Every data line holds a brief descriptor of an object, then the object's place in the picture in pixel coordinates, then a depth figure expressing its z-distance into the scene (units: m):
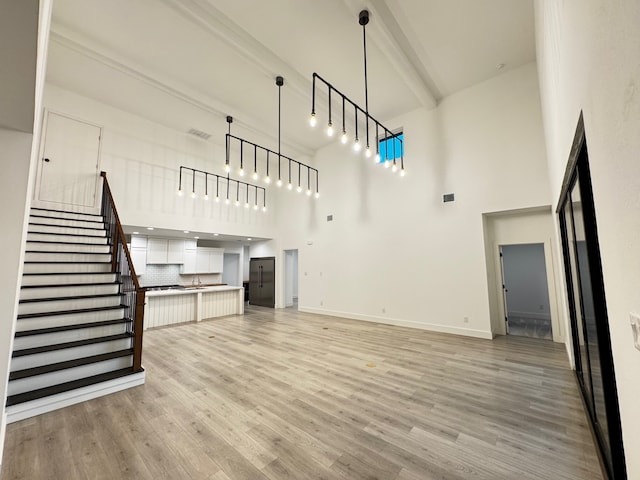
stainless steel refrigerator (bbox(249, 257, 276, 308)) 9.62
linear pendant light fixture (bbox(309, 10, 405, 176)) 3.56
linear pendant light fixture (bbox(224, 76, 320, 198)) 8.23
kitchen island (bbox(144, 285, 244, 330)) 6.53
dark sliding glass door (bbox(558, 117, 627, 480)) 1.60
